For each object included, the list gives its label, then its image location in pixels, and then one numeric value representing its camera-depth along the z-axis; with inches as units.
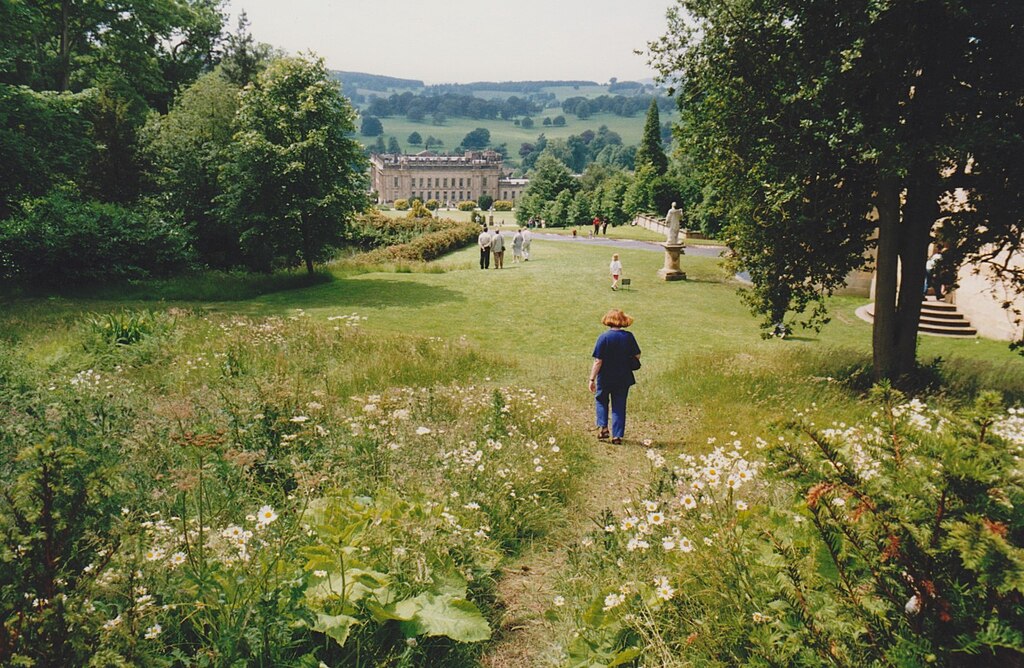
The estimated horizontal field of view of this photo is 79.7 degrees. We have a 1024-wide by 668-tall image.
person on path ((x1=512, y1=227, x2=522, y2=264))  1301.7
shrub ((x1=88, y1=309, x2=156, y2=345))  420.2
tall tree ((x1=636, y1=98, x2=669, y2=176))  3223.4
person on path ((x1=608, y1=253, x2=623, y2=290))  940.5
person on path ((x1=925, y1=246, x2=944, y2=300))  465.4
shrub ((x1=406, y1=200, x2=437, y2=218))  2357.5
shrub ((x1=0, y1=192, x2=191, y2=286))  721.6
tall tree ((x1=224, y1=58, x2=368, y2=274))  887.7
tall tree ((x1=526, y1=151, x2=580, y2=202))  4808.1
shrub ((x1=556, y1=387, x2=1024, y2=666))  82.1
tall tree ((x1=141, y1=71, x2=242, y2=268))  1127.0
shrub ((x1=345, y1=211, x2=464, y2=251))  1644.9
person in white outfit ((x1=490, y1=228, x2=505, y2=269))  1154.0
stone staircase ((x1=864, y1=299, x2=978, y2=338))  749.3
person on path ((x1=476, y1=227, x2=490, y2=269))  1147.3
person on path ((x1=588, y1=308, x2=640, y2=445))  331.6
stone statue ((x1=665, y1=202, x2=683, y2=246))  1056.2
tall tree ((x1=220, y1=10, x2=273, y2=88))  1594.5
